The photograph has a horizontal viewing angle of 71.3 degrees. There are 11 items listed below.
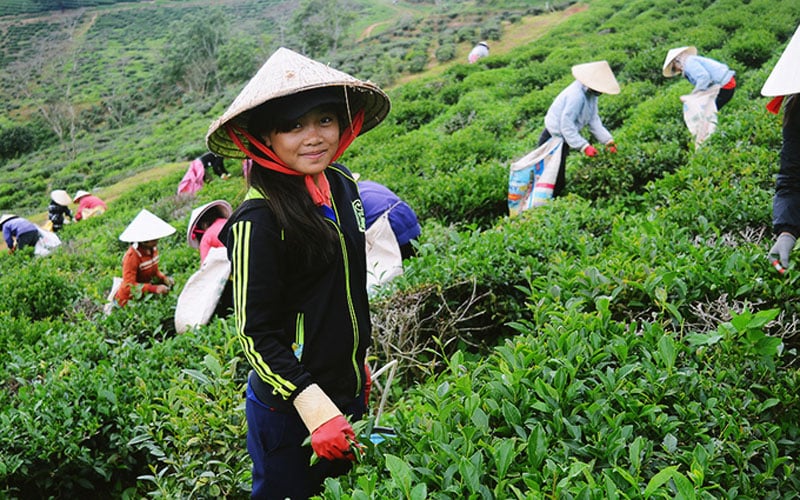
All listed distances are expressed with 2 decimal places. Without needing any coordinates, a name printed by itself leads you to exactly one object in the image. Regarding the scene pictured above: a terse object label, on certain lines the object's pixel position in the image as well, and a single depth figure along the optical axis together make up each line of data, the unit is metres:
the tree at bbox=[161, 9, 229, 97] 46.06
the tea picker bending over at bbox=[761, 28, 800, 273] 2.19
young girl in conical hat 1.70
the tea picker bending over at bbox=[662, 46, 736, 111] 6.47
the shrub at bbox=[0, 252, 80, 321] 5.61
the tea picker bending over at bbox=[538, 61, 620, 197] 5.29
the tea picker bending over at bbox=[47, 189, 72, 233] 12.81
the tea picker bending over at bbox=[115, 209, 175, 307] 4.82
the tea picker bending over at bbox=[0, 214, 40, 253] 9.39
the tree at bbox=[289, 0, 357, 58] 41.03
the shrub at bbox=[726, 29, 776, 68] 9.94
